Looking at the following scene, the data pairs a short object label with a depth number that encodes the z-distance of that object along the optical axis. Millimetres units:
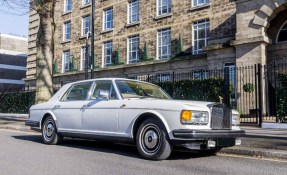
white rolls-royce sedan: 5820
